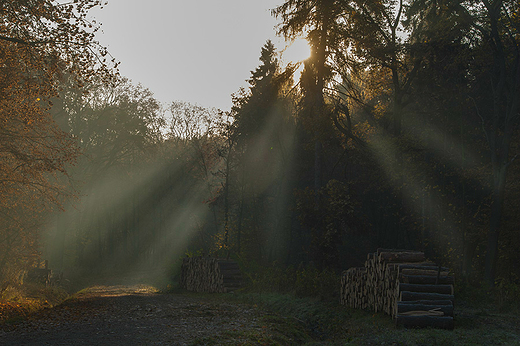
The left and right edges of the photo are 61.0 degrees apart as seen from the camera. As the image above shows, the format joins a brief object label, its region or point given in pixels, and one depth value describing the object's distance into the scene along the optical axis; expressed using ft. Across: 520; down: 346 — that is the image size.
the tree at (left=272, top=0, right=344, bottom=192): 65.87
